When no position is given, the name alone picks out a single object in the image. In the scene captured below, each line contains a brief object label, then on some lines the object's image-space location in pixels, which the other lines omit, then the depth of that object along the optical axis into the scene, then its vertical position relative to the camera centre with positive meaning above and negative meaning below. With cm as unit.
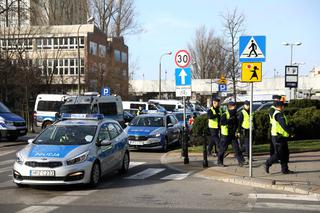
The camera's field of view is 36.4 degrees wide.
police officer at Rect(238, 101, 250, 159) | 1446 -108
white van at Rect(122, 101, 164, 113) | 4006 -149
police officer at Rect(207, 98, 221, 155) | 1414 -93
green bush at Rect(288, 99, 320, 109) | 2898 -92
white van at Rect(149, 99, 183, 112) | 4575 -149
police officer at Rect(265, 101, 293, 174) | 1155 -119
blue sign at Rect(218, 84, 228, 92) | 2398 +1
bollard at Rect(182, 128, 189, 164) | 1435 -172
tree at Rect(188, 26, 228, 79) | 7412 +534
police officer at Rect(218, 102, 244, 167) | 1324 -134
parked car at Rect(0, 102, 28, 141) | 2244 -171
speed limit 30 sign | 1501 +91
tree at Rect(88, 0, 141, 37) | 6588 +1035
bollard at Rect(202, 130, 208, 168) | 1330 -187
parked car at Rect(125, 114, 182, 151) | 1816 -165
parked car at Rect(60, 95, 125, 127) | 2484 -84
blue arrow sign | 1494 +35
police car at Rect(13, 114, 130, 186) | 962 -136
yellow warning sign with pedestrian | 1123 +37
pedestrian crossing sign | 1127 +91
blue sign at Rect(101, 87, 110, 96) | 3212 -16
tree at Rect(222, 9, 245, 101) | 2877 +285
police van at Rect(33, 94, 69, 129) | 3050 -121
